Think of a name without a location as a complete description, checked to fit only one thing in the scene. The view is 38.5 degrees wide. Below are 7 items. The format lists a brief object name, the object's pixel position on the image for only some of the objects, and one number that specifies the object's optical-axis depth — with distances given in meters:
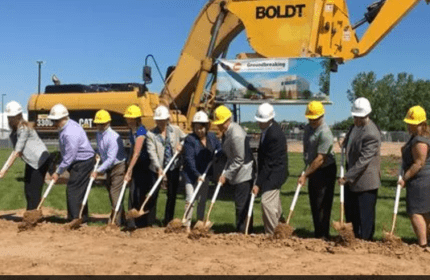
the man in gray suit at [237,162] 8.38
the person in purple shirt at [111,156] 9.28
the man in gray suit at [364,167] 7.72
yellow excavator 13.14
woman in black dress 7.41
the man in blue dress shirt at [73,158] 9.23
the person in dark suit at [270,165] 8.16
